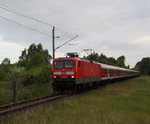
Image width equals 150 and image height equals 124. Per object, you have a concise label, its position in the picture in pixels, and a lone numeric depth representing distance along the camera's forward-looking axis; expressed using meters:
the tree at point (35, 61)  34.44
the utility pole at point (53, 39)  23.67
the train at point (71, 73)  17.75
